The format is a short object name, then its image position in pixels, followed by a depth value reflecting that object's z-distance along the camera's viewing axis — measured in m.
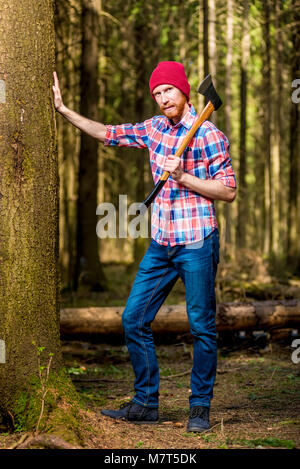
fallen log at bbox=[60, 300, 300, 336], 7.09
